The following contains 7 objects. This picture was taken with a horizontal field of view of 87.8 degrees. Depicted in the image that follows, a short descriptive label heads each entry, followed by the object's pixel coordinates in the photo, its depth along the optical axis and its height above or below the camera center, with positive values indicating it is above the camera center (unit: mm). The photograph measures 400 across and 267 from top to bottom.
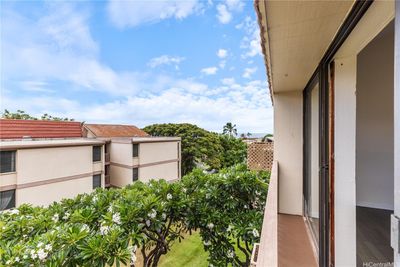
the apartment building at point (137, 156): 12680 -1405
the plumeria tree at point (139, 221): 2355 -1271
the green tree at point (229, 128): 30892 +1044
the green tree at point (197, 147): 16859 -996
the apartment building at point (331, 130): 1032 +50
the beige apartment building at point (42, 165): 8273 -1403
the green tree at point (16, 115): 16984 +1659
